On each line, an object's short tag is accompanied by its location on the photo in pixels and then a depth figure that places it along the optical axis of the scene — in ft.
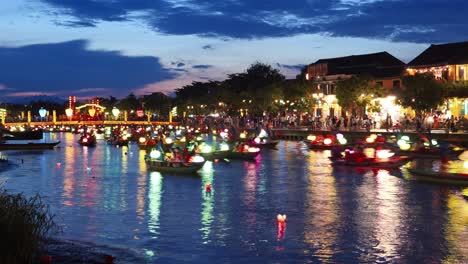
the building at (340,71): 318.24
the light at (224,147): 187.57
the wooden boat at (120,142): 284.90
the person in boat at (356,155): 155.33
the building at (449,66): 251.19
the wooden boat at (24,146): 266.36
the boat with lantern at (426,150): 171.01
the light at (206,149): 186.51
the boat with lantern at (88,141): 291.79
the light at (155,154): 150.66
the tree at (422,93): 232.94
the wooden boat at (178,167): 139.03
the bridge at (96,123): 527.40
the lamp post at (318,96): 352.05
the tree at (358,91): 284.61
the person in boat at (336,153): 168.04
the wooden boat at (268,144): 233.55
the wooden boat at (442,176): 118.11
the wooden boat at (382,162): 148.87
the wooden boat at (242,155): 184.55
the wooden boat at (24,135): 352.49
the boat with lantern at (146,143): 252.42
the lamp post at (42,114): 590.14
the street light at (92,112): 605.64
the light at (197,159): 140.35
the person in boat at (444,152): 166.71
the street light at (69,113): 582.51
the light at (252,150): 185.93
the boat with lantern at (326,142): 219.84
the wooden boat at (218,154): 182.50
